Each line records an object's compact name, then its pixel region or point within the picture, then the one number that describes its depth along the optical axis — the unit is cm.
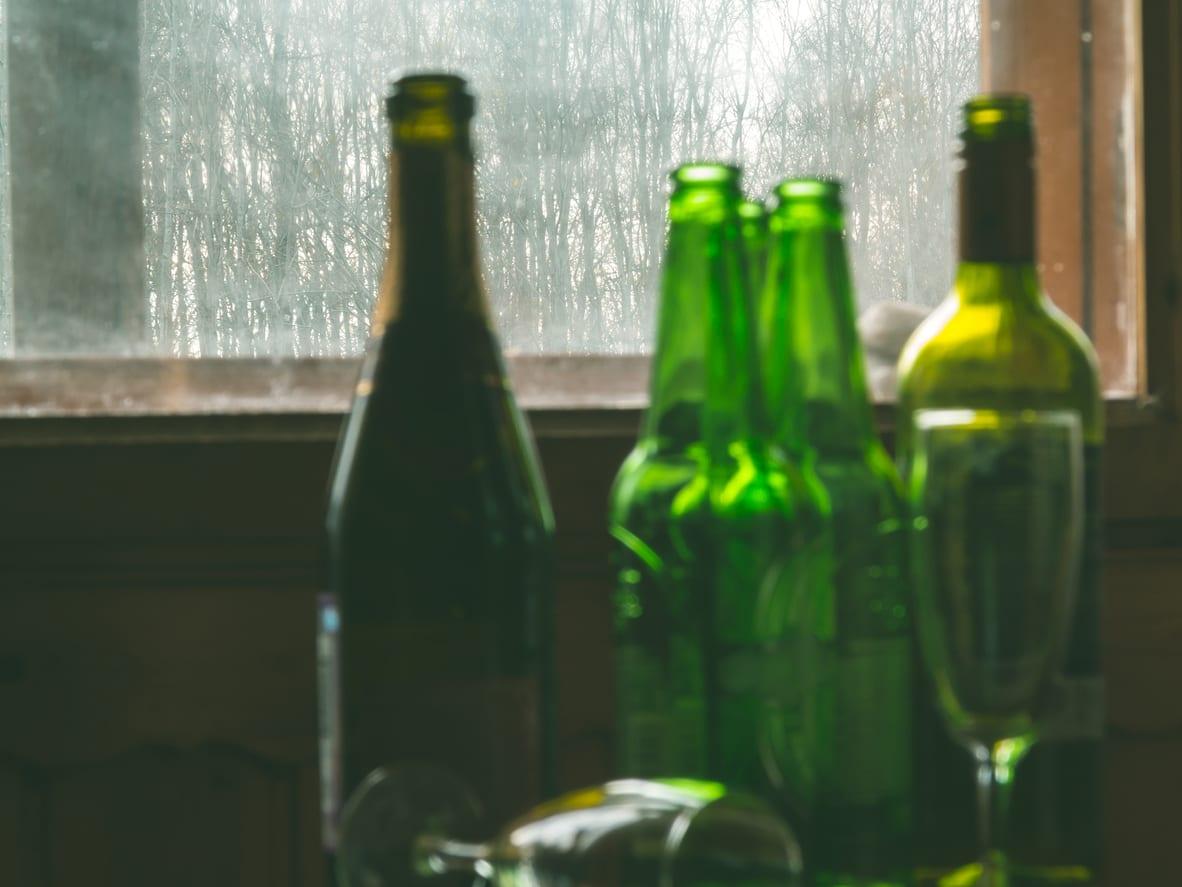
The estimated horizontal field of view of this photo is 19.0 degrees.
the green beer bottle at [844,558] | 133
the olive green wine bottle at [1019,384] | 135
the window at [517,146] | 157
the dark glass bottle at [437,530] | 130
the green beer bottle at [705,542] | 133
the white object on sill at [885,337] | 157
